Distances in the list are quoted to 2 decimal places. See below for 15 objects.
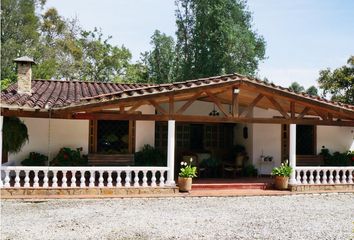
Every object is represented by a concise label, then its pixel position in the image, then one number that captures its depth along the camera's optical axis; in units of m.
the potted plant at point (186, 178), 11.08
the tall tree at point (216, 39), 30.69
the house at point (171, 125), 10.44
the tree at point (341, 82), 28.49
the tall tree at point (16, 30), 31.02
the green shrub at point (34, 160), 12.14
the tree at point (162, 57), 37.59
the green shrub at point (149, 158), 12.98
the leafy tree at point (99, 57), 35.78
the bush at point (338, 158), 14.61
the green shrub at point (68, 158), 12.06
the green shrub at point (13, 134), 10.98
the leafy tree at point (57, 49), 32.19
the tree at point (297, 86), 59.92
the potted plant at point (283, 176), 11.99
